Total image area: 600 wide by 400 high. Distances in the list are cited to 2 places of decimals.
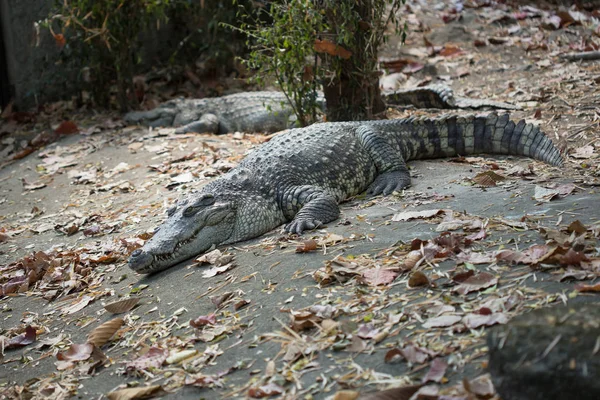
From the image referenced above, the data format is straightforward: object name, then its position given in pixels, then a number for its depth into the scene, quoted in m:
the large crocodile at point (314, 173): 5.25
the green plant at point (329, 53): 6.91
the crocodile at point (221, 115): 9.98
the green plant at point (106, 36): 9.71
